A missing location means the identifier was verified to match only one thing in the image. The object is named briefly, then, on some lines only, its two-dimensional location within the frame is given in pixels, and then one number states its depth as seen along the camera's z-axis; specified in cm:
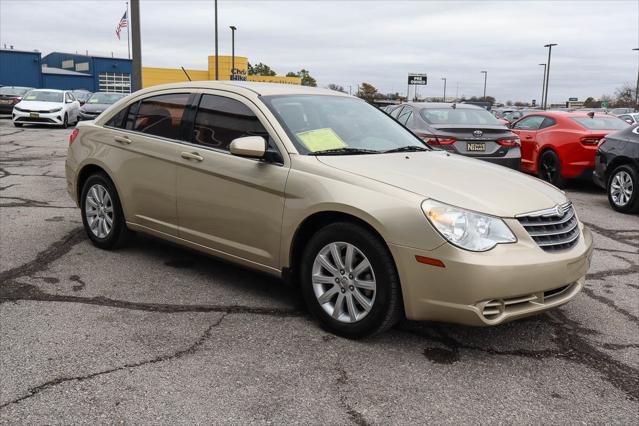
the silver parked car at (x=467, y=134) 868
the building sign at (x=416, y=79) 4475
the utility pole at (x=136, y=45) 1091
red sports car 991
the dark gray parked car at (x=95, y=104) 2309
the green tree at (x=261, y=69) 9000
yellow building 5825
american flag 3207
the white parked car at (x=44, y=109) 2102
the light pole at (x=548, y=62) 5425
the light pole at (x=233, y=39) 4502
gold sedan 327
